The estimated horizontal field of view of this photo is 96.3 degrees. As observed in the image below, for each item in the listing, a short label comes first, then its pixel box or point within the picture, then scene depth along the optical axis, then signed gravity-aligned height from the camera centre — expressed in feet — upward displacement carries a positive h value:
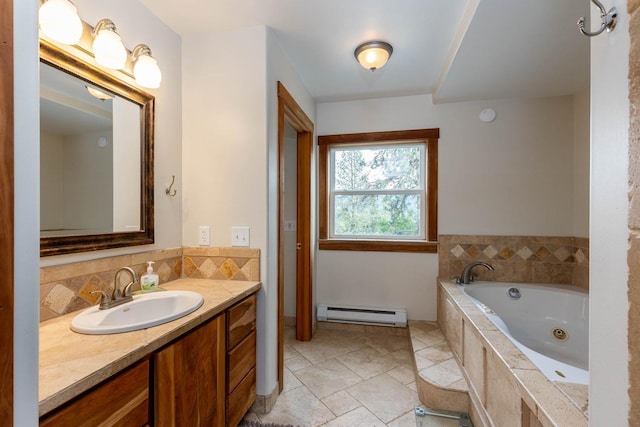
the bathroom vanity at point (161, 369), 2.54 -1.76
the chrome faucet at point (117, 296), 4.12 -1.27
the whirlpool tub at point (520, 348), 3.51 -2.45
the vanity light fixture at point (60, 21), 3.59 +2.45
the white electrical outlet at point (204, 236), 6.07 -0.51
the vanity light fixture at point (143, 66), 4.87 +2.51
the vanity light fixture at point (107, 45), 4.20 +2.48
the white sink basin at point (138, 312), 3.43 -1.42
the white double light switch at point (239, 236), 5.81 -0.49
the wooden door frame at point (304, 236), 9.04 -0.75
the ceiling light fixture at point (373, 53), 6.47 +3.65
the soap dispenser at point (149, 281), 4.93 -1.19
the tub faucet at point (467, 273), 8.45 -1.79
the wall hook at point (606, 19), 1.89 +1.30
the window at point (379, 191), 9.37 +0.75
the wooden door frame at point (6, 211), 1.56 +0.00
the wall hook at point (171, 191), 5.83 +0.44
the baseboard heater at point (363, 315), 9.22 -3.39
